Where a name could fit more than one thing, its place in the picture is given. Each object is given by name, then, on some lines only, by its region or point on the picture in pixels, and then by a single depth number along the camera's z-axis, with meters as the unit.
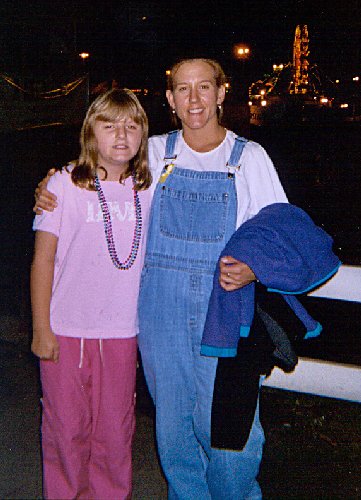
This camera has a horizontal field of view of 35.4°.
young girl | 2.29
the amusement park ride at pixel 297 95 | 40.31
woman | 2.30
